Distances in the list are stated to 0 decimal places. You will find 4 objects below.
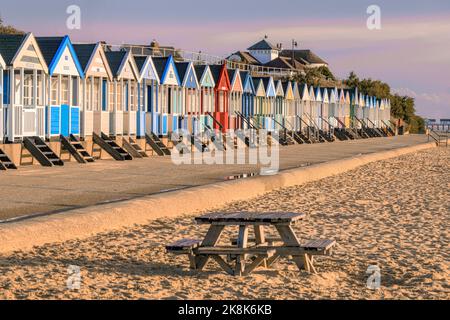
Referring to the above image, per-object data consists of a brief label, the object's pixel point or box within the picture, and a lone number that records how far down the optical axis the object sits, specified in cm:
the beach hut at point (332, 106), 6469
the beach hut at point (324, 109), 6162
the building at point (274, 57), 16050
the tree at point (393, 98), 11519
